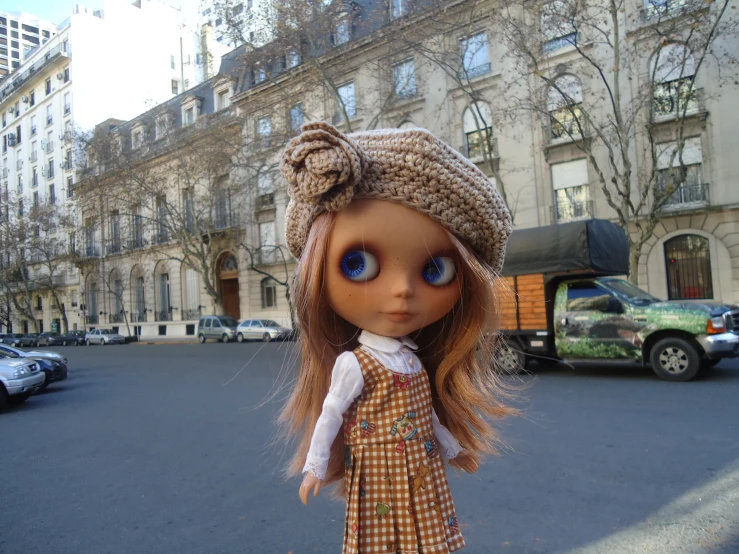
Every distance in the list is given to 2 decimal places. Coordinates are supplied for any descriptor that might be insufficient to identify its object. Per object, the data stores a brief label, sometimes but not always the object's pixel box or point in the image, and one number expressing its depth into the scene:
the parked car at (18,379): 8.44
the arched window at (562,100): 17.23
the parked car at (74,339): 35.47
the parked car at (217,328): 26.34
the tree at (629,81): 13.50
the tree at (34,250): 34.75
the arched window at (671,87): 15.70
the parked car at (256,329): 24.69
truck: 7.75
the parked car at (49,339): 36.59
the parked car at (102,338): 33.38
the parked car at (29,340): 37.53
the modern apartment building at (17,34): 91.56
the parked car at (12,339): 36.54
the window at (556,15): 12.73
